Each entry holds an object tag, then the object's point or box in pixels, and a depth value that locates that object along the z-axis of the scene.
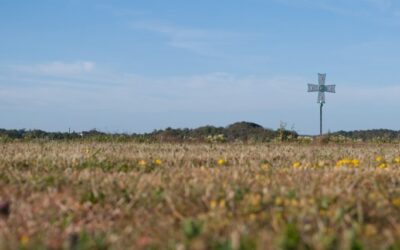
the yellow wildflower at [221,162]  9.38
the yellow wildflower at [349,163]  8.79
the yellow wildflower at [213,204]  4.77
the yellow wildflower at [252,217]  4.40
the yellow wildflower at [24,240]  3.78
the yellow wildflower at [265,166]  7.92
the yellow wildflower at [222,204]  4.78
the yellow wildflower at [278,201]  4.74
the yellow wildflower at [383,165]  8.37
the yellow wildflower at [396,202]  4.98
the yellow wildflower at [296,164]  8.66
